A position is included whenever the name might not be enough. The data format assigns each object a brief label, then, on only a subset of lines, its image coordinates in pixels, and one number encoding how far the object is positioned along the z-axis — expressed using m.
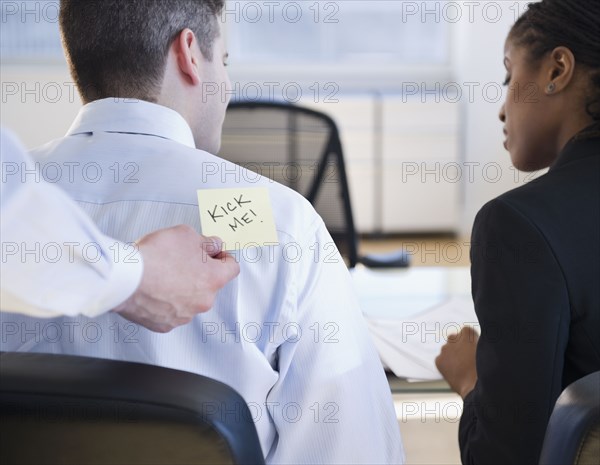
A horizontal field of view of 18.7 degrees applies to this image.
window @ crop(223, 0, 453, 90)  8.06
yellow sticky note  2.10
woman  2.22
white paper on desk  2.50
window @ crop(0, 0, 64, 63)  7.85
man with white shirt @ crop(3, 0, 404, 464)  2.14
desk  2.50
